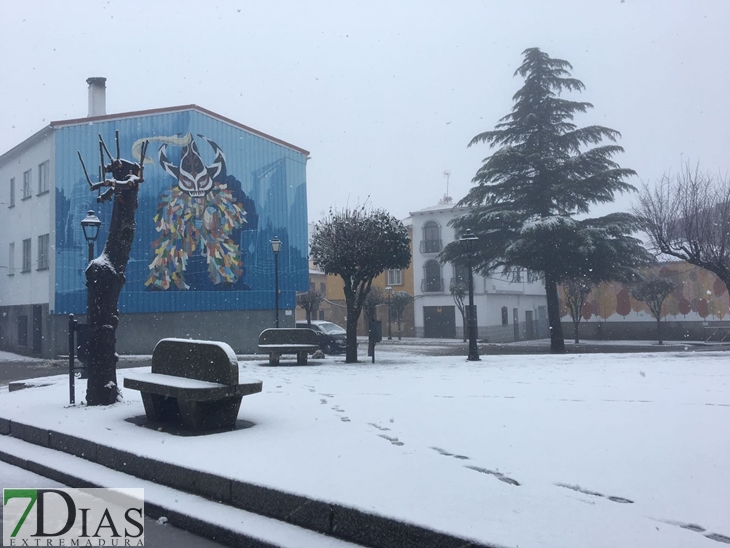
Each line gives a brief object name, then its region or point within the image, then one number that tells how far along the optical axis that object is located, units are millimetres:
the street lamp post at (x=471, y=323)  16891
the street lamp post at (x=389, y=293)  41675
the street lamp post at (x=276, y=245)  19609
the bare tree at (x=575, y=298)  35094
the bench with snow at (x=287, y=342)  15453
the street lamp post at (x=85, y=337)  8703
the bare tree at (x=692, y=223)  21438
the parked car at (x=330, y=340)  26156
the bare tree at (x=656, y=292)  33531
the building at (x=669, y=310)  35469
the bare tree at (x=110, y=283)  8523
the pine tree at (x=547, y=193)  23281
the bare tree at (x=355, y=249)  16906
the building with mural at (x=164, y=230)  24594
